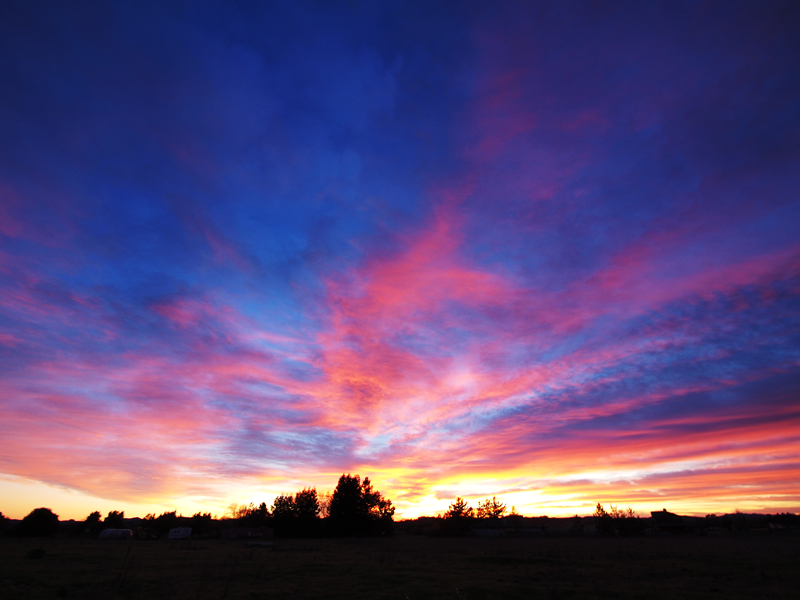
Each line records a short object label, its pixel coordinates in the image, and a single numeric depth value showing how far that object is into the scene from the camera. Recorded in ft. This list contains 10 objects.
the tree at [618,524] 362.33
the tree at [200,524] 375.86
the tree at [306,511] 323.78
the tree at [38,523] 258.55
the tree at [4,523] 280.90
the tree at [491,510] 465.06
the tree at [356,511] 315.78
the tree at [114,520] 370.12
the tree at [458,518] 380.82
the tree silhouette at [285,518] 324.39
